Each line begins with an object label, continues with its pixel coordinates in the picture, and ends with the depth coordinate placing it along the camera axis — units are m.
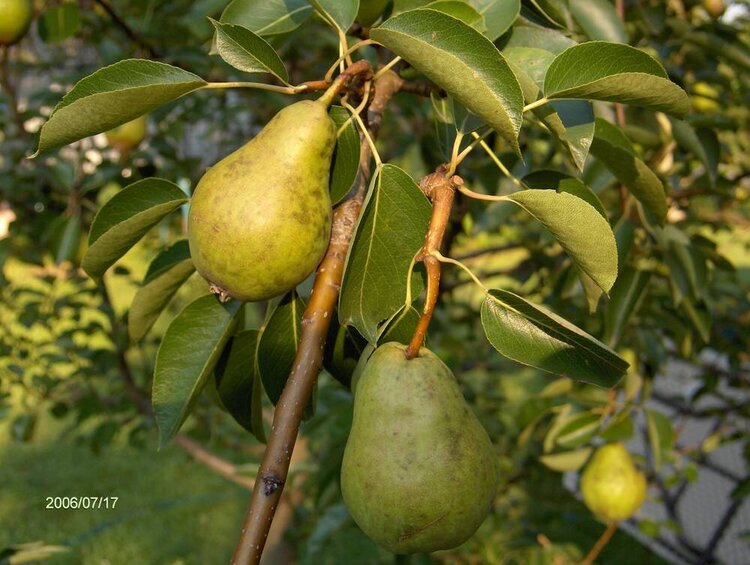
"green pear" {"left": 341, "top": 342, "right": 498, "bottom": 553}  0.60
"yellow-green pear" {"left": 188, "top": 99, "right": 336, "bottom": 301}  0.63
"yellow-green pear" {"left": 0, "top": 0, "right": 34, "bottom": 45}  1.36
